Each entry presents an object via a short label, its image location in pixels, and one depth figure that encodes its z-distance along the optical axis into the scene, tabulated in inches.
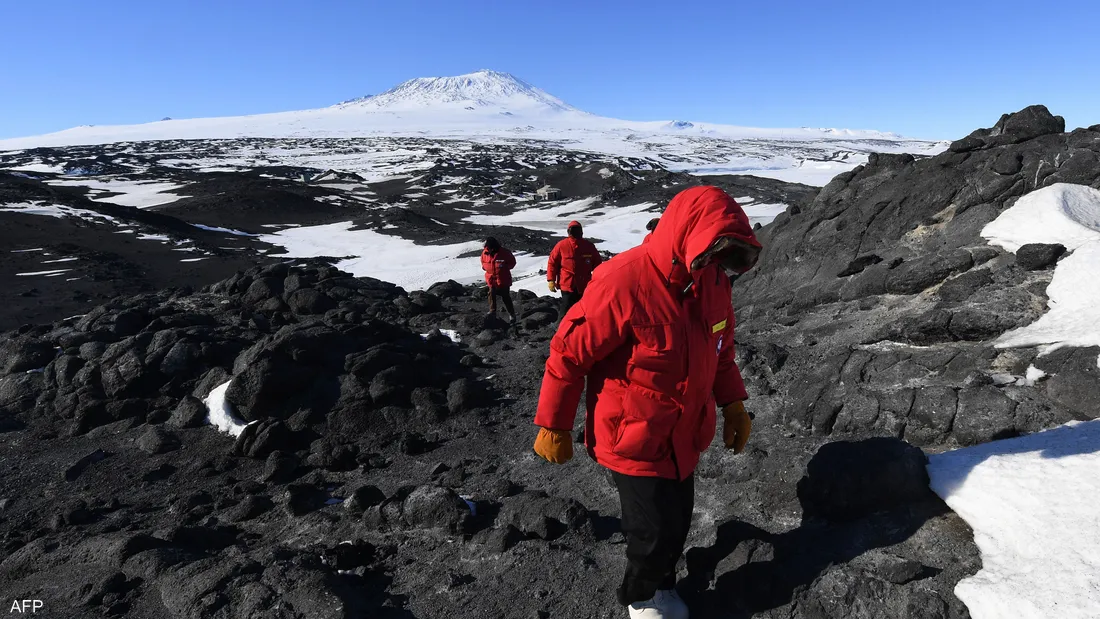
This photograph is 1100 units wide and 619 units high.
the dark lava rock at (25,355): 319.9
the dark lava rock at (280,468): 214.8
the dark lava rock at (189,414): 261.3
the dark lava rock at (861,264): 291.4
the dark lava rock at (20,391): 289.7
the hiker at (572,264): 317.7
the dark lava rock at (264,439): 234.7
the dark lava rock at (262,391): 261.6
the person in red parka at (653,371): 95.0
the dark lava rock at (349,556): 147.0
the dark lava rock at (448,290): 517.0
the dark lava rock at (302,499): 185.5
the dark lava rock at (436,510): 158.4
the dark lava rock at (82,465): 225.3
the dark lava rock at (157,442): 244.7
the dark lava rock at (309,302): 426.9
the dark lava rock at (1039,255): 218.7
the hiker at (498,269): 403.9
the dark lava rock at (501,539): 145.9
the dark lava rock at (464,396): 264.2
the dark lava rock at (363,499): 176.7
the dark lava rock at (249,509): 186.1
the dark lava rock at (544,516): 148.6
